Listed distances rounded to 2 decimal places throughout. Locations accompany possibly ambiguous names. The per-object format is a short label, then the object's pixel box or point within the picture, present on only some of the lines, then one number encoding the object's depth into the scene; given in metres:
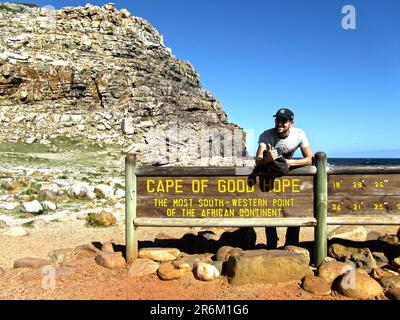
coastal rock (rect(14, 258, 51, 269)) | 7.06
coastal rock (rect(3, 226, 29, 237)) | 10.22
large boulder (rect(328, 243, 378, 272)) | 6.38
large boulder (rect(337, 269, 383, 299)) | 5.42
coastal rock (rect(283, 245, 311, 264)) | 6.70
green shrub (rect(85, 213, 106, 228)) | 11.58
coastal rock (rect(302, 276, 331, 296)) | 5.57
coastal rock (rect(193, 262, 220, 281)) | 6.16
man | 6.25
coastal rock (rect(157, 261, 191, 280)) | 6.23
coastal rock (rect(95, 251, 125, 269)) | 6.78
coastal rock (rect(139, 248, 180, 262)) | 6.95
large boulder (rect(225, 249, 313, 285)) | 5.93
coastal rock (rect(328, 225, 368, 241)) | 8.49
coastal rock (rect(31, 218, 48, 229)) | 11.38
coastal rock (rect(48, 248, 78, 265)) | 7.41
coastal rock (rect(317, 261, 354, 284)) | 5.90
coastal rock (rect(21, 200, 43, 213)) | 13.29
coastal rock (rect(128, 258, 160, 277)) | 6.44
